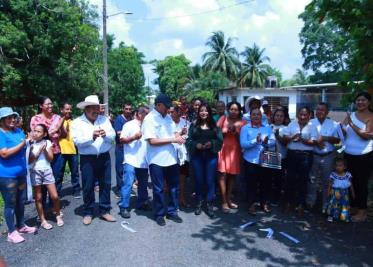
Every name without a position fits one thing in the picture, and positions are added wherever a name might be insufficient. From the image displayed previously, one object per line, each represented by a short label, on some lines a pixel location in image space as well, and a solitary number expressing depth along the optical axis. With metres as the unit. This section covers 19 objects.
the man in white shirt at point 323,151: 5.69
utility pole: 17.02
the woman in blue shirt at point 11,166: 4.49
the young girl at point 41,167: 5.12
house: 30.22
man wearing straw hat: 5.14
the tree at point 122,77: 34.78
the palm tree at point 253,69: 47.41
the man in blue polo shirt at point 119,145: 7.04
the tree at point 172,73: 51.12
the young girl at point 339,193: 5.47
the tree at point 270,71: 48.66
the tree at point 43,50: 12.23
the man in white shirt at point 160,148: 5.31
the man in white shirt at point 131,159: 5.74
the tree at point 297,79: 76.16
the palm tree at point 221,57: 47.84
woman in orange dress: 6.02
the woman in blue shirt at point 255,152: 5.79
